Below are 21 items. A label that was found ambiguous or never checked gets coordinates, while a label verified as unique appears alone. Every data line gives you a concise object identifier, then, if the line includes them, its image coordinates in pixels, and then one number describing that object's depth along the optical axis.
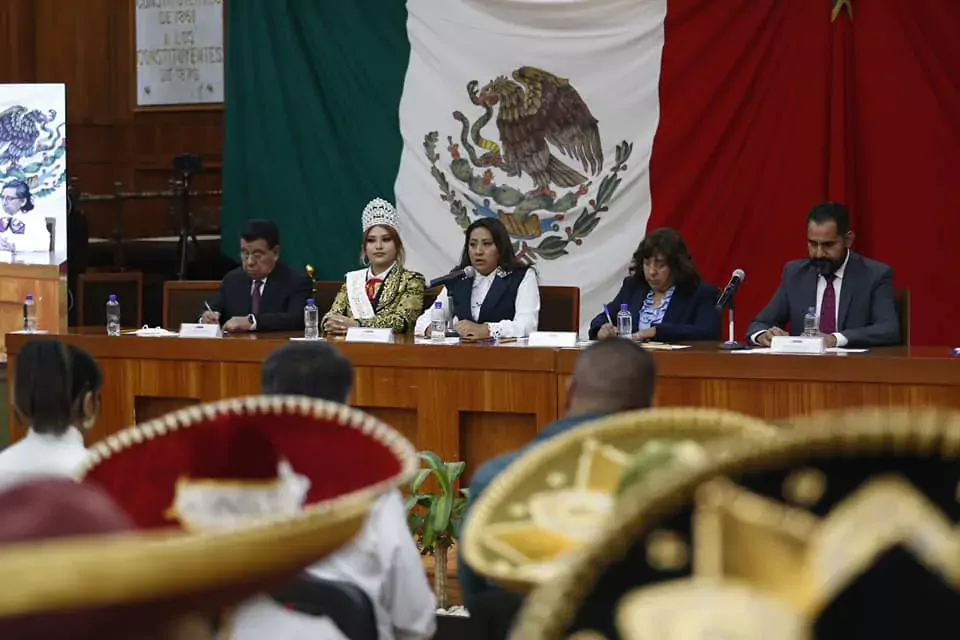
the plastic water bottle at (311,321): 9.31
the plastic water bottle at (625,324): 8.82
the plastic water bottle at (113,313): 9.69
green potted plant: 6.37
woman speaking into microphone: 9.34
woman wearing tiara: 9.64
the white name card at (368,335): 8.80
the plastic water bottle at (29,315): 9.99
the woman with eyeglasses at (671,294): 9.02
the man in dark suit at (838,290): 8.43
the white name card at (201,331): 9.13
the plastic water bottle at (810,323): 8.34
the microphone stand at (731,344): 8.17
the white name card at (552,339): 8.34
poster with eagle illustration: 10.62
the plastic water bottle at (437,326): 8.83
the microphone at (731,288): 7.97
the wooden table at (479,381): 7.46
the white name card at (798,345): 7.82
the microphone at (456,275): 9.38
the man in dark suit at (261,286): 10.05
